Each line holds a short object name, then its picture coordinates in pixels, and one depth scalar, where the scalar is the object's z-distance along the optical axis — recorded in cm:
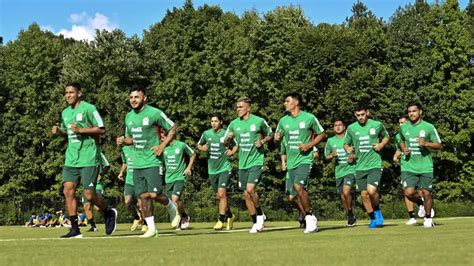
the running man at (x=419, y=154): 1733
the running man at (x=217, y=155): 2069
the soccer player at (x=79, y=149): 1477
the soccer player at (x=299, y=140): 1580
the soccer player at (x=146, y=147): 1441
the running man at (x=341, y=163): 2066
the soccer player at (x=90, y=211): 2112
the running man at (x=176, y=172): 2100
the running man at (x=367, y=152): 1797
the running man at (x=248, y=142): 1719
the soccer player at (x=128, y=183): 2077
